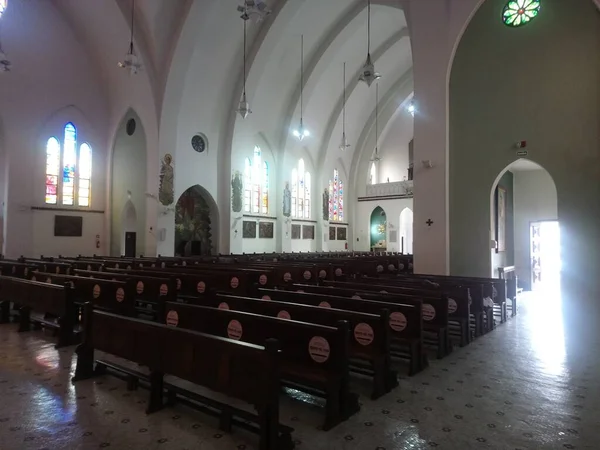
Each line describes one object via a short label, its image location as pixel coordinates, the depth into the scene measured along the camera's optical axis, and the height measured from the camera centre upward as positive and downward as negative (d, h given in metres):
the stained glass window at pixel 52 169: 16.36 +3.06
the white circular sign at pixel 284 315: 4.36 -0.78
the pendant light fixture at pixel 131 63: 11.98 +5.55
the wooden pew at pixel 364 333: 3.92 -0.90
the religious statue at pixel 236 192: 18.83 +2.47
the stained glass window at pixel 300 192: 23.23 +3.07
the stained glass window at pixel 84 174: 17.54 +3.05
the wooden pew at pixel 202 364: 2.76 -0.98
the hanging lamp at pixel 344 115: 22.54 +7.61
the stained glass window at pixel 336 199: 25.63 +2.98
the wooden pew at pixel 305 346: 3.28 -0.92
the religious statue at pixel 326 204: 24.62 +2.48
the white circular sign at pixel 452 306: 6.14 -0.95
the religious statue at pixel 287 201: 21.88 +2.38
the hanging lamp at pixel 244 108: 13.16 +4.49
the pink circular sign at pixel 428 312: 5.41 -0.92
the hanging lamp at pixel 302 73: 19.28 +8.66
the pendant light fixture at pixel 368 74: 10.91 +4.68
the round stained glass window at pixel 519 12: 10.04 +5.97
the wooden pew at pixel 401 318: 4.60 -0.87
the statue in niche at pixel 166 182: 16.22 +2.50
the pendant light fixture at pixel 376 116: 24.10 +8.03
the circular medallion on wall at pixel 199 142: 18.05 +4.62
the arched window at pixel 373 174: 27.25 +4.81
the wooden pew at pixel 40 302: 5.51 -0.89
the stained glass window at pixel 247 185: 20.28 +2.99
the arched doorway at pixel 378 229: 26.16 +1.02
